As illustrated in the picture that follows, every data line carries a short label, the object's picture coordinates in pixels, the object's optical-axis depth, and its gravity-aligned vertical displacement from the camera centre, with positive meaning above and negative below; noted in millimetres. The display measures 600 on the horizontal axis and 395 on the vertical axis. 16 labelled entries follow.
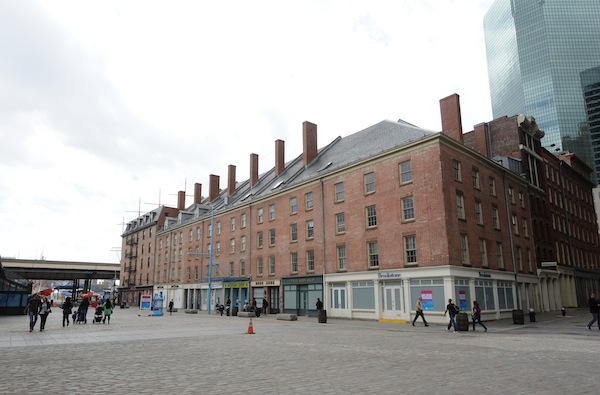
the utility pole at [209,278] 45703 +169
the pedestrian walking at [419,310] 24947 -1997
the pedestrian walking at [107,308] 26644 -1680
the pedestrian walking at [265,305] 40594 -2499
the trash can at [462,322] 21938 -2401
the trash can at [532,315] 27109 -2597
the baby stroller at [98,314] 26533 -2090
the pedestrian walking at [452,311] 21344 -1791
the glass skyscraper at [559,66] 138500 +69647
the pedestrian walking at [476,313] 22353 -1993
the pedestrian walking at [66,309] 24133 -1529
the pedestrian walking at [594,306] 21172 -1654
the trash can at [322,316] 28969 -2622
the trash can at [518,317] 25766 -2576
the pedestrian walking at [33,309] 20152 -1283
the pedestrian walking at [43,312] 21275 -1479
